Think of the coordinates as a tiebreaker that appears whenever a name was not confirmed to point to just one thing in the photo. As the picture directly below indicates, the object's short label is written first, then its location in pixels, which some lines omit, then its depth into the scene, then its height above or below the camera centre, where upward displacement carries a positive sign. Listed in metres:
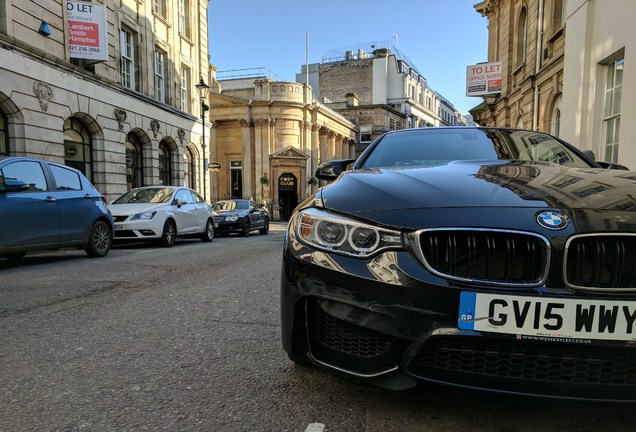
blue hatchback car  5.99 -0.36
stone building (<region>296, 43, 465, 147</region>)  55.03 +13.75
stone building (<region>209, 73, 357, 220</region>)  40.88 +4.53
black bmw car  1.57 -0.38
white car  9.79 -0.67
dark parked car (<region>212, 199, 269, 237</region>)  15.47 -1.08
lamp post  21.30 +4.85
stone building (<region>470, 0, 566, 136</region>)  14.03 +4.91
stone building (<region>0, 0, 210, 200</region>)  13.21 +3.84
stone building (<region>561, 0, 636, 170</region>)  8.47 +2.55
